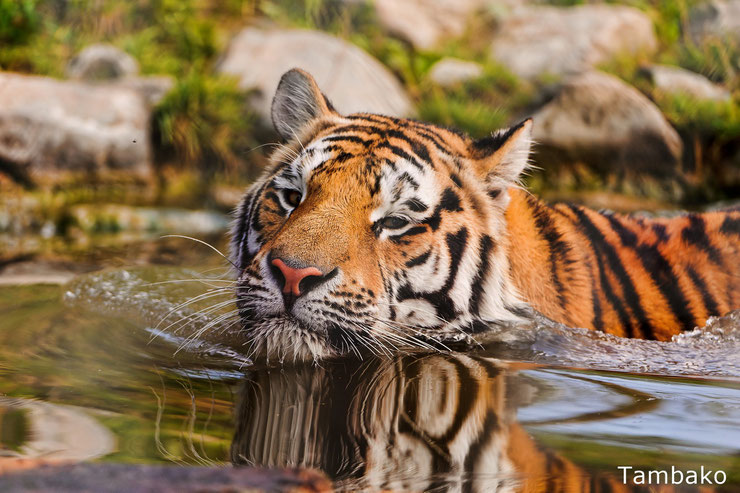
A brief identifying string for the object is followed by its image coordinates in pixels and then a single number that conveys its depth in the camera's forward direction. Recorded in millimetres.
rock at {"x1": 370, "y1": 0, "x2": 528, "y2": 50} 20672
